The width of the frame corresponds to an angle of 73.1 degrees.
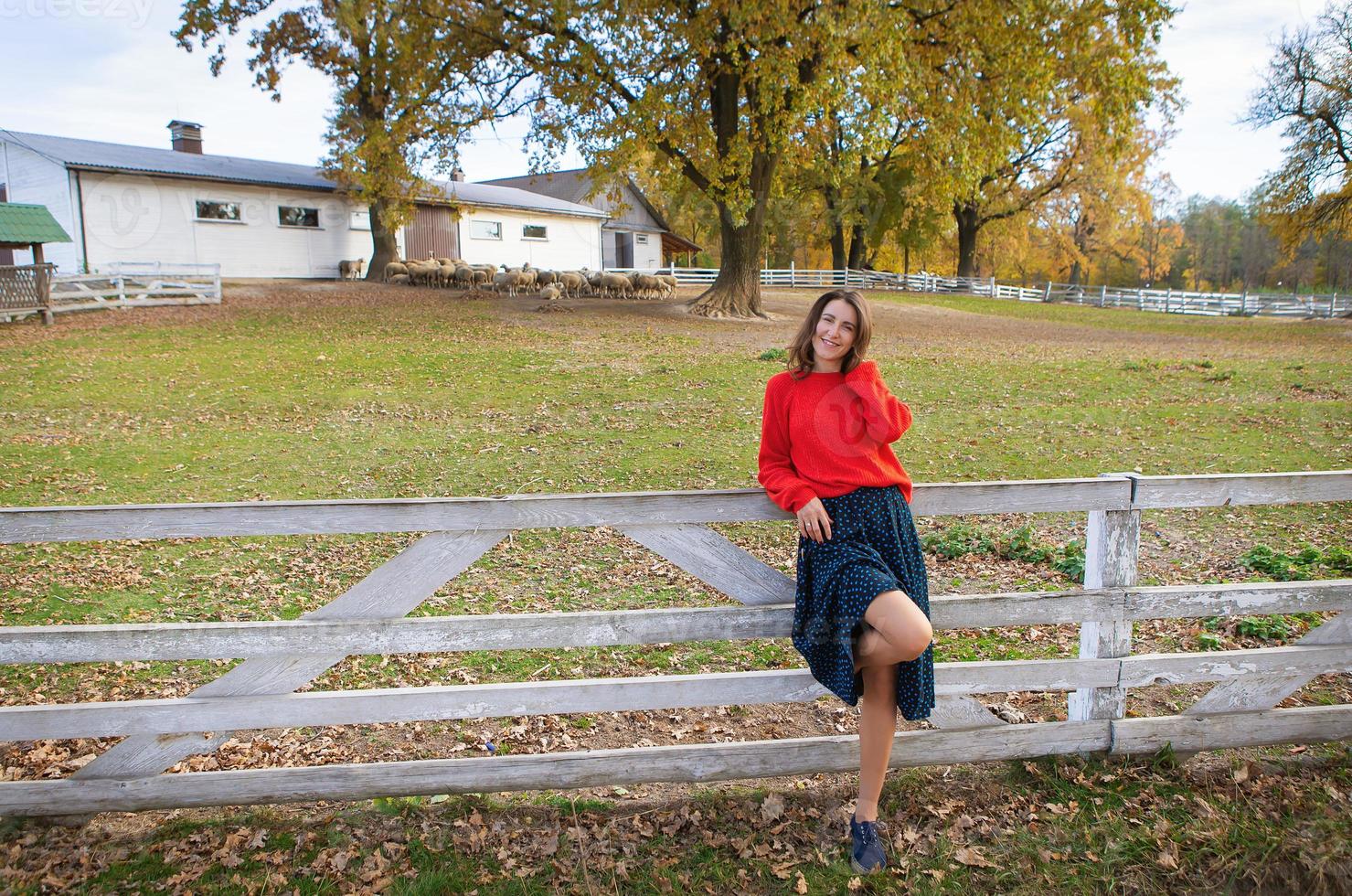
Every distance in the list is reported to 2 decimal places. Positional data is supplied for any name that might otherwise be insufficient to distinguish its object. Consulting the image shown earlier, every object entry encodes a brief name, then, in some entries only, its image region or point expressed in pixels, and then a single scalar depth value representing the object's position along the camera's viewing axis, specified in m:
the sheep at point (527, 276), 28.98
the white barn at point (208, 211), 28.09
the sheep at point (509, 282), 28.70
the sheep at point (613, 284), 29.14
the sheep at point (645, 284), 29.53
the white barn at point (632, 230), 48.62
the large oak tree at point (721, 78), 18.48
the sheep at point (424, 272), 31.05
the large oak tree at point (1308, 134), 29.66
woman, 3.36
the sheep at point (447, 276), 30.84
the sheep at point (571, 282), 29.58
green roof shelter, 19.95
